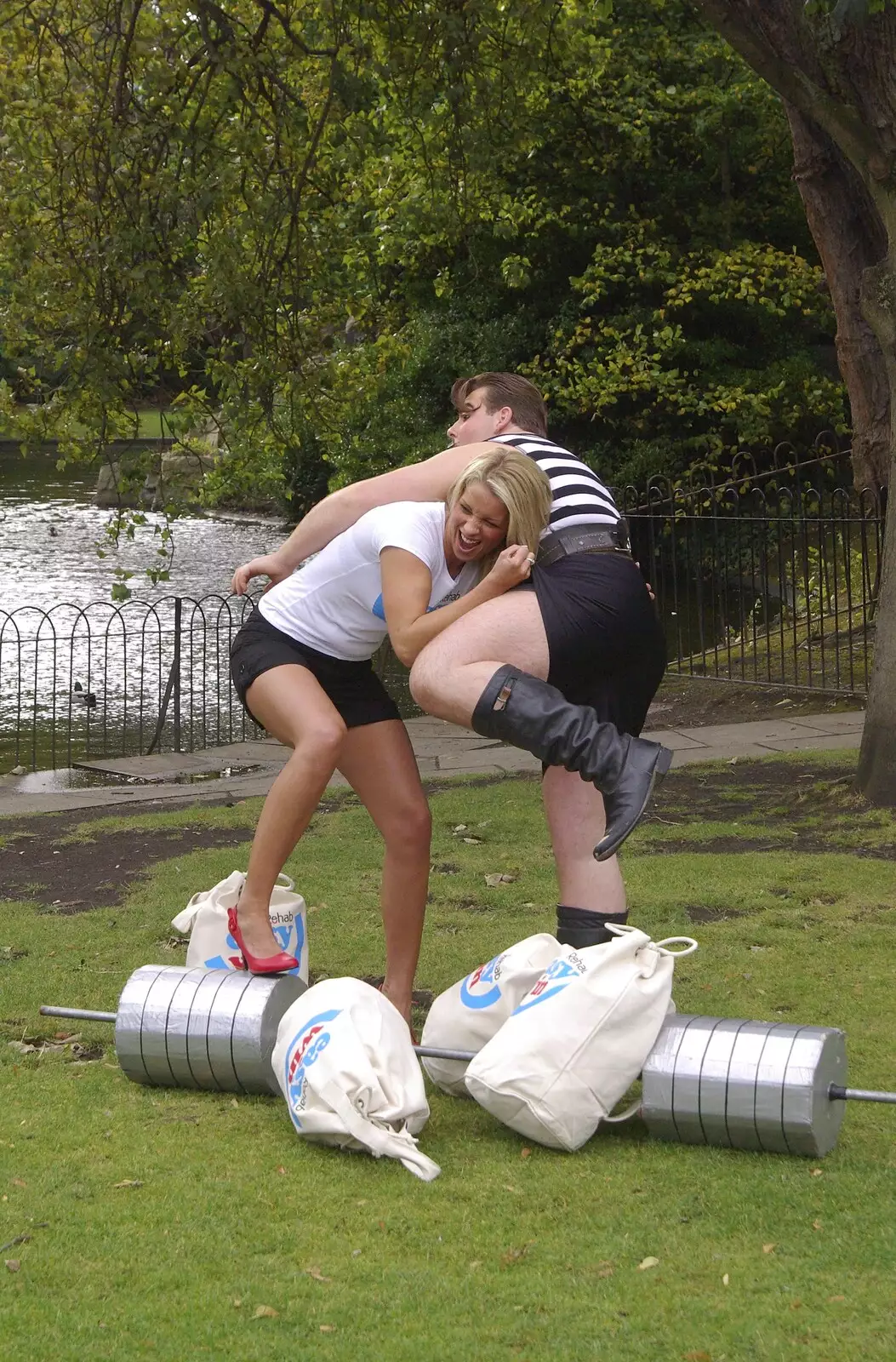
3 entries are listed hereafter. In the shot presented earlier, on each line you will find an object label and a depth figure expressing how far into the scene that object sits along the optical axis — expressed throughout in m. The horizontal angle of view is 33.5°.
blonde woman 3.92
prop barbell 3.32
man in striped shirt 3.79
